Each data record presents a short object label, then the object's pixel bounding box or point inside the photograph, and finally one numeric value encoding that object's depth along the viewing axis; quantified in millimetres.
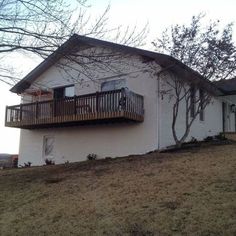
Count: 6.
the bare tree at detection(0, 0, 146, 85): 8304
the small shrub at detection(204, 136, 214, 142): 14807
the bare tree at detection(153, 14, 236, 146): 12278
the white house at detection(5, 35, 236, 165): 12573
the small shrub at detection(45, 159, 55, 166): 14881
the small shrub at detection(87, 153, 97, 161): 13760
